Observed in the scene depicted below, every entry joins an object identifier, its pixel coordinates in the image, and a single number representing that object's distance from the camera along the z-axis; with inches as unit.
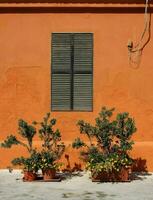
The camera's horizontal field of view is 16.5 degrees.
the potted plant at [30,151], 414.3
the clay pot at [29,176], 415.8
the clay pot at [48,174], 417.1
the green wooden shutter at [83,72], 467.2
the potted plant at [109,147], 413.1
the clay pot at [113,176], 416.2
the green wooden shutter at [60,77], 468.1
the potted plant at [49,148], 415.5
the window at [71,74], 467.8
